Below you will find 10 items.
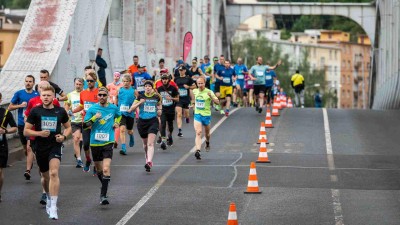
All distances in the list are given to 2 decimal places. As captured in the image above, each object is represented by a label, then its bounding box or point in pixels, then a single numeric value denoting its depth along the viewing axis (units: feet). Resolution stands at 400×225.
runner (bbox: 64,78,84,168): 75.92
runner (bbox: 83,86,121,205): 61.26
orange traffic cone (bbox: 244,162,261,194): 63.00
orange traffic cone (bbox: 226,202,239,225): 44.88
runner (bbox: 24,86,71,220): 53.98
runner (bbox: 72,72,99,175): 73.46
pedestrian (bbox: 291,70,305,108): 155.22
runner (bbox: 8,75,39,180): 70.23
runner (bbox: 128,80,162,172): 76.38
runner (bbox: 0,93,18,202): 59.88
